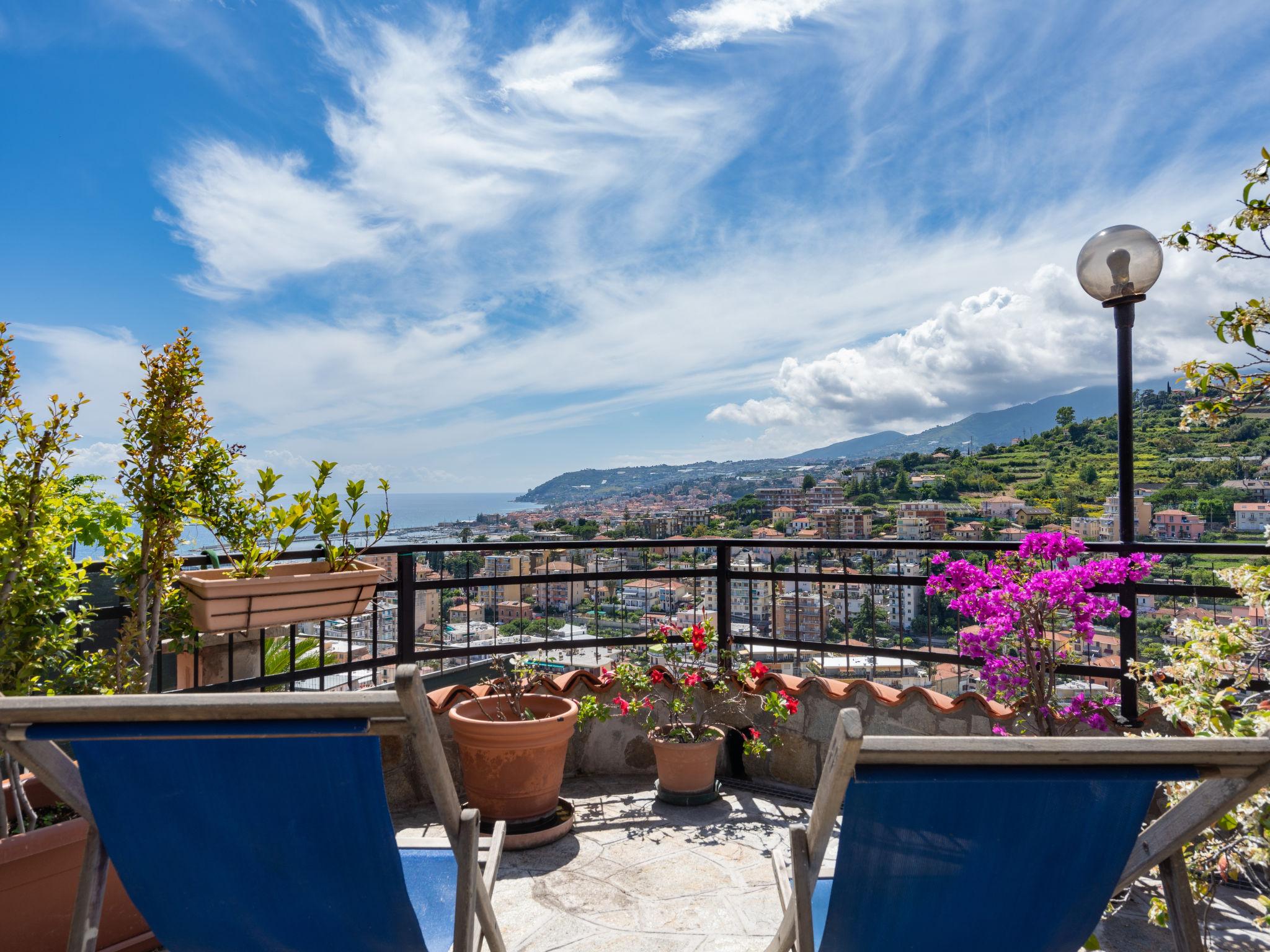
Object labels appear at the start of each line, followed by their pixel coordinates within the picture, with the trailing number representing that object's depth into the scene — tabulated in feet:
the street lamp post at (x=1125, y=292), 10.30
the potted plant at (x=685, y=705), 11.65
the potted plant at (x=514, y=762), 10.32
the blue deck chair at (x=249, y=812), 3.58
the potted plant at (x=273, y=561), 8.55
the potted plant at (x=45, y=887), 6.43
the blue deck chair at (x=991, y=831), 3.24
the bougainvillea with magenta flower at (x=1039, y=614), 9.47
